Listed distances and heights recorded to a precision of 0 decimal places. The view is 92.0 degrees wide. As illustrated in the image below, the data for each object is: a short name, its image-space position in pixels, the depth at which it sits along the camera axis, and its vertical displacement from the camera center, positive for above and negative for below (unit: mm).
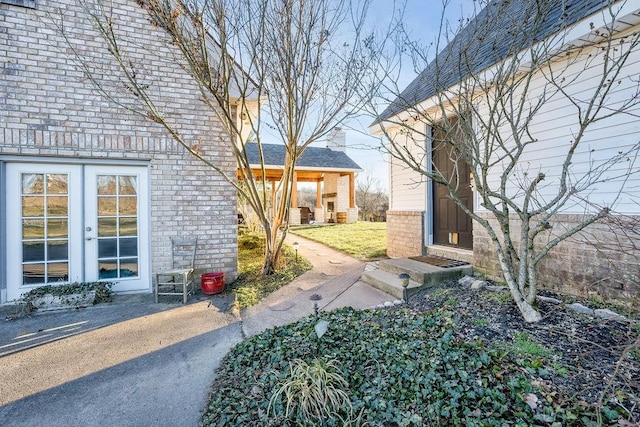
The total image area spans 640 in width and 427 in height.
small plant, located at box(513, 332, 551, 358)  2318 -1049
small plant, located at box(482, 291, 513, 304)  3359 -960
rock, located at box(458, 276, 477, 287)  4344 -980
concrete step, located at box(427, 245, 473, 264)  5109 -704
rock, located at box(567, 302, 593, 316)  3059 -985
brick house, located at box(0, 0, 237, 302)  4453 +755
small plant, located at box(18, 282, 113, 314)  4156 -1081
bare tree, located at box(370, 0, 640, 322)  3062 +1092
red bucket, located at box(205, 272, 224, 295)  4898 -1090
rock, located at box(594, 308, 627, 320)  2812 -984
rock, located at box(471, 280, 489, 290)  4031 -951
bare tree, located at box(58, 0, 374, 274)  4637 +2484
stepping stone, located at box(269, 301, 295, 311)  4093 -1239
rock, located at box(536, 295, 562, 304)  3305 -957
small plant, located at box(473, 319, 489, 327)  2854 -1028
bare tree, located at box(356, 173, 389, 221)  20266 +1159
